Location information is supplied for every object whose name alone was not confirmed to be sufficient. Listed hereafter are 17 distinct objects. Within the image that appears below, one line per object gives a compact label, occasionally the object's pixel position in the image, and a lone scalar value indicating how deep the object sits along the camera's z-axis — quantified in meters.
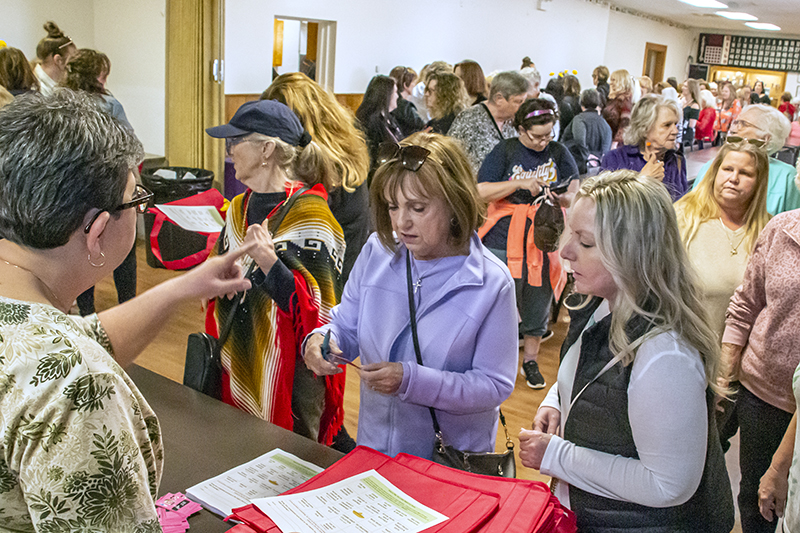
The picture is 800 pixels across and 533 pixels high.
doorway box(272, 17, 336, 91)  8.17
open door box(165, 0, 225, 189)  6.00
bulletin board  21.95
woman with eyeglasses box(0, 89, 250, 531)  0.87
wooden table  1.56
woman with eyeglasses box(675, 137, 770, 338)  2.52
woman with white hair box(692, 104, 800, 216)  2.82
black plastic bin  4.60
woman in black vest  1.30
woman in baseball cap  2.22
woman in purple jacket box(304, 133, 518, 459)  1.67
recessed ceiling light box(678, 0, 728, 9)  14.19
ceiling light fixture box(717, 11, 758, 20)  16.15
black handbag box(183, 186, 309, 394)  1.99
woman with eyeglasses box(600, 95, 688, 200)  3.59
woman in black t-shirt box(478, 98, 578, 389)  3.56
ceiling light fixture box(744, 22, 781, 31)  18.47
